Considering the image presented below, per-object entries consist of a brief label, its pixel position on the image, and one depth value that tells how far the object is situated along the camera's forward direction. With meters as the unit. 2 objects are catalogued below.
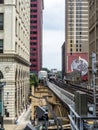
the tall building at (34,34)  120.99
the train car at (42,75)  68.24
